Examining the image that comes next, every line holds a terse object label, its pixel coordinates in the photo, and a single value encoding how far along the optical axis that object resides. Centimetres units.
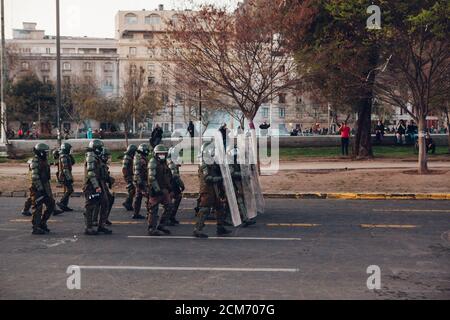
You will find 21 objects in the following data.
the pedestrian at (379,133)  3852
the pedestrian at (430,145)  3218
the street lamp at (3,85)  3456
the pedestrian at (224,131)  3069
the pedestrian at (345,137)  3169
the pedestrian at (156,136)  2988
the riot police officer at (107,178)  1348
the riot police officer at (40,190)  1301
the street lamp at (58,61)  2340
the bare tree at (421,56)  2081
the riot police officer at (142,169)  1420
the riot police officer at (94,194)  1286
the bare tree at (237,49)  2206
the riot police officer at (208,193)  1238
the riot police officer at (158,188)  1270
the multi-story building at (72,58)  8944
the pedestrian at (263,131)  4710
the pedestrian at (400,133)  3777
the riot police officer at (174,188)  1417
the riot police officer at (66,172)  1641
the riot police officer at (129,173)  1639
